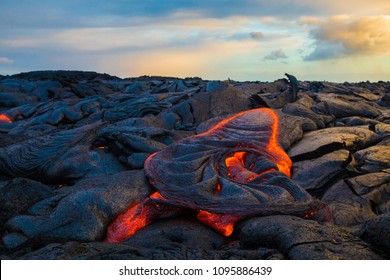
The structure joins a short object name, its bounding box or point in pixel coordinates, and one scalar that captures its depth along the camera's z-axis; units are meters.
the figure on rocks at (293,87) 12.85
